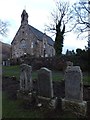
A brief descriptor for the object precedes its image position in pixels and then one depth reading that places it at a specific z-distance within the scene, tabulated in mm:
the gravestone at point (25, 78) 4536
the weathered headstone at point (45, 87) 3980
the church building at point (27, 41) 24817
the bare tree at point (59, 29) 18639
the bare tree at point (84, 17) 14027
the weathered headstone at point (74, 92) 3609
